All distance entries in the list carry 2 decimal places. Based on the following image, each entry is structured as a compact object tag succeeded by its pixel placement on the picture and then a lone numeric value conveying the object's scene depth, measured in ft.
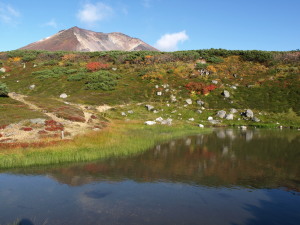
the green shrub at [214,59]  277.85
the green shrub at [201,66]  259.39
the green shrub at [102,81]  225.37
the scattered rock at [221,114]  171.22
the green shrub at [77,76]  247.70
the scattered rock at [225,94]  201.05
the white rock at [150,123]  143.81
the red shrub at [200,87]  209.03
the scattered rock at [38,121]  109.72
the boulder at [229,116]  169.37
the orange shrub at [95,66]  277.03
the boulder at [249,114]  170.91
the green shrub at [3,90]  161.33
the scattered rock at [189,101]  193.23
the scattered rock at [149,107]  177.87
